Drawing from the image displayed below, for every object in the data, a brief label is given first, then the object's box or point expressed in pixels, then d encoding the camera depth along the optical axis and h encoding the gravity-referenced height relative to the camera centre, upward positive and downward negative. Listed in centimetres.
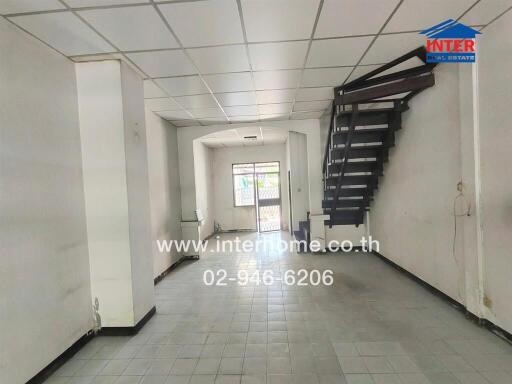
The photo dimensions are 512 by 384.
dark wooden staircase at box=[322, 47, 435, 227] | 297 +73
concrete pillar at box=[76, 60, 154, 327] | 254 +5
